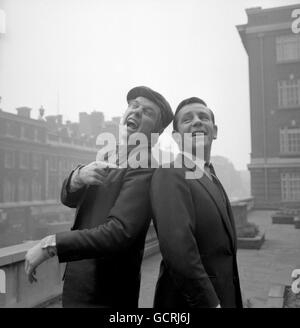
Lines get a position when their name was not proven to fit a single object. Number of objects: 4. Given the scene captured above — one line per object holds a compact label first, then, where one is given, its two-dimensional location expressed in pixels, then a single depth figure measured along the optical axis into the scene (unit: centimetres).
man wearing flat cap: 112
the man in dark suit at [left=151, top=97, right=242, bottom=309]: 111
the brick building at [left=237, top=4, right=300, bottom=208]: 1007
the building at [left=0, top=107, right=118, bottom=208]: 2245
